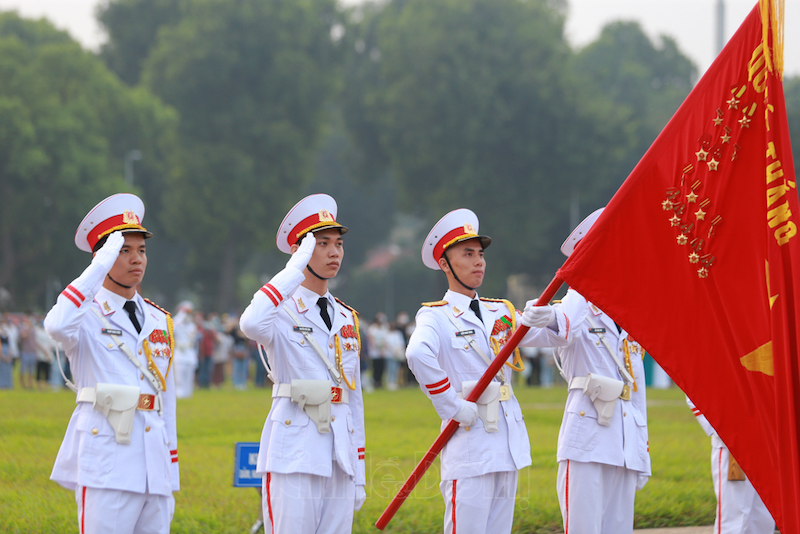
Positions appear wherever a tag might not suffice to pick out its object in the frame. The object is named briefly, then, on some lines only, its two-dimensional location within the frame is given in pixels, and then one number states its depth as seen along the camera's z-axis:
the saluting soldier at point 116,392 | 10.88
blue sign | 15.88
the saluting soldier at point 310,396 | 11.60
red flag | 10.77
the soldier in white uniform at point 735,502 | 14.63
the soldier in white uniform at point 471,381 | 12.42
